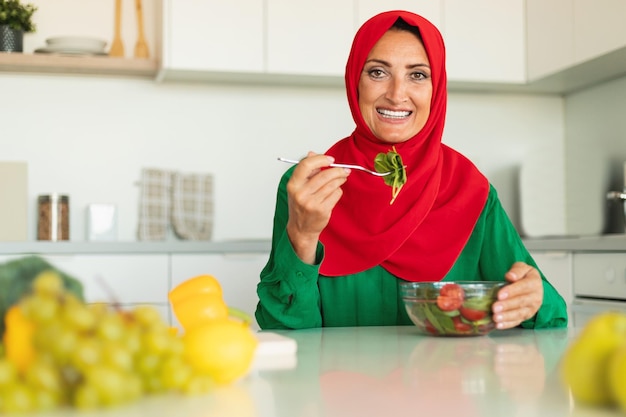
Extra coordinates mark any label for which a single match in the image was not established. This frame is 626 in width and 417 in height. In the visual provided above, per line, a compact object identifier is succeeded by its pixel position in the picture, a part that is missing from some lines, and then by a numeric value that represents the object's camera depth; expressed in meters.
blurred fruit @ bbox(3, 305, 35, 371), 0.67
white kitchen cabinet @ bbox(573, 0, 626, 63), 3.27
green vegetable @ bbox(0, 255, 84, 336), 0.77
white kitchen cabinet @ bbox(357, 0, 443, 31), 3.73
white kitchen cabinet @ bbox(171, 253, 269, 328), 3.32
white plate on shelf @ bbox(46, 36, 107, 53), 3.59
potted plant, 3.59
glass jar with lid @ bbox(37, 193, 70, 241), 3.57
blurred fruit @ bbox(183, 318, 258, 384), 0.76
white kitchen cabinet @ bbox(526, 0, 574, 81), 3.62
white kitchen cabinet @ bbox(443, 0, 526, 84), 3.84
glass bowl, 1.34
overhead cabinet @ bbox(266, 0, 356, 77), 3.63
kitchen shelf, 3.55
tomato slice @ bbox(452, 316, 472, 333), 1.34
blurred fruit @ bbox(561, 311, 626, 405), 0.70
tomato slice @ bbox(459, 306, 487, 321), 1.34
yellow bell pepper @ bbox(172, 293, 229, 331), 0.97
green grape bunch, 0.63
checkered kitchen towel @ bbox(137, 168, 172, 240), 3.76
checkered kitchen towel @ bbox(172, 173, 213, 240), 3.78
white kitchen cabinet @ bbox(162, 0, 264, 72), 3.53
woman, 1.78
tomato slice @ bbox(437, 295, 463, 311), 1.34
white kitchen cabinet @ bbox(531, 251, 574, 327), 3.34
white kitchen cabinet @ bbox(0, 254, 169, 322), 3.25
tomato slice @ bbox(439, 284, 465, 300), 1.34
